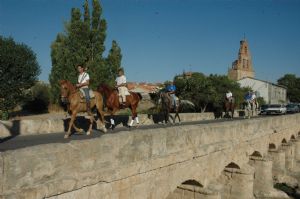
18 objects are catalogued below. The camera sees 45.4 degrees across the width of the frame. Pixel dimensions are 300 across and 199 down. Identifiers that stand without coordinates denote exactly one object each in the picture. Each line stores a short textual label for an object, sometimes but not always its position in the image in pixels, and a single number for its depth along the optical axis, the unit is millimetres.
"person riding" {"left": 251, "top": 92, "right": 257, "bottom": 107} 27469
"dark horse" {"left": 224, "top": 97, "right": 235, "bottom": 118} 26719
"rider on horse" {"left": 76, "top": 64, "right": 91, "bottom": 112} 9956
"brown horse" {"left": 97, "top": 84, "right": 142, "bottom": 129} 12650
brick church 76812
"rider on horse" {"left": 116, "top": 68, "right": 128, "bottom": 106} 12734
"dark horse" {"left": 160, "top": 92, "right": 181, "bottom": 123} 17547
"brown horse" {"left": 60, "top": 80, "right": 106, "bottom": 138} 9281
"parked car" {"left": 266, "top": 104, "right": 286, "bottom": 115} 39125
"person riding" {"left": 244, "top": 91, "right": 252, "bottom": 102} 27439
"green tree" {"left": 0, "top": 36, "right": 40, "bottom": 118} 33500
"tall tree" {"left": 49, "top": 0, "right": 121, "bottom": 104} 33031
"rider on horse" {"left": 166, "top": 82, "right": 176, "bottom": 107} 17547
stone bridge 5355
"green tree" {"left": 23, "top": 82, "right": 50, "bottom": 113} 42856
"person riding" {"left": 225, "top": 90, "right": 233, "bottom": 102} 26180
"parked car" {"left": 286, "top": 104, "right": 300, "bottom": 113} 46225
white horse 28061
